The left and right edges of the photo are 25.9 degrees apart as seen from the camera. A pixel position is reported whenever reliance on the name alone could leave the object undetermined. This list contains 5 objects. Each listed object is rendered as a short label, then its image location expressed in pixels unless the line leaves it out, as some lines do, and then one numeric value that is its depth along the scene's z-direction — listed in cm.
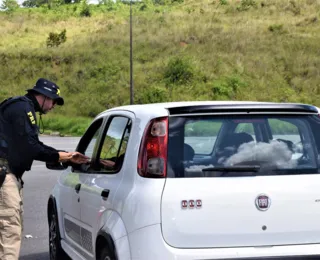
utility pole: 3634
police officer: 539
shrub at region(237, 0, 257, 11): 6675
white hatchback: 426
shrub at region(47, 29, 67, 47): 5716
